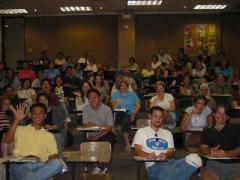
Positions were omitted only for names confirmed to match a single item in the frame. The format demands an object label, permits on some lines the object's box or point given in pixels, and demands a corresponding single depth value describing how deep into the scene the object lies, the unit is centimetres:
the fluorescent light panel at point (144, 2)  1016
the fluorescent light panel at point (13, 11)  1135
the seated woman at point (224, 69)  919
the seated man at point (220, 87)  747
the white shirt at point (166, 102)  587
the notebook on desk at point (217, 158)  353
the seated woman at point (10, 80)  812
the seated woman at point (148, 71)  970
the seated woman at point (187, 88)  739
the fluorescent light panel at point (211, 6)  1084
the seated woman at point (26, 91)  714
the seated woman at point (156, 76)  871
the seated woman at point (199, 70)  916
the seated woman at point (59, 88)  684
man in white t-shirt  350
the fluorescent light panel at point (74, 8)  1098
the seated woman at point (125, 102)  588
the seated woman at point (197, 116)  505
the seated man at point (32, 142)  355
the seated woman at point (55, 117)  498
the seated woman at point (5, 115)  479
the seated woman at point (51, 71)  914
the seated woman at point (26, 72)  909
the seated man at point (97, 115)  491
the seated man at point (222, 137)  388
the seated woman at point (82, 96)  614
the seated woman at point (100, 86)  683
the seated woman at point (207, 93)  620
